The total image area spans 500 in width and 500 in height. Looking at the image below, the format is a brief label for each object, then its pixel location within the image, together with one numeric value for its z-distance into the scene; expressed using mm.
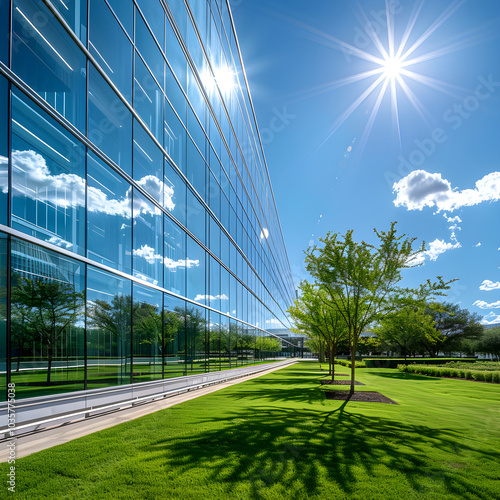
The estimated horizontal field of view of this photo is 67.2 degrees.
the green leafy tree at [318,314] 21859
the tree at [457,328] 70188
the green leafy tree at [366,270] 16016
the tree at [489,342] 65812
